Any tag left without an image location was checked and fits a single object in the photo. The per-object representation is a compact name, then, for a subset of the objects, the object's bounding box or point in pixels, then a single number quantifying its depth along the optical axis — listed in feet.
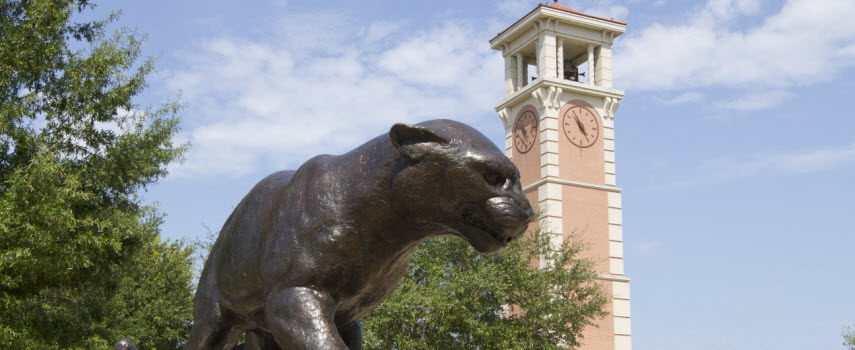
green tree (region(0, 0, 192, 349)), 39.70
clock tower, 103.65
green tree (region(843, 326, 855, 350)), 96.39
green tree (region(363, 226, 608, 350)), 68.64
